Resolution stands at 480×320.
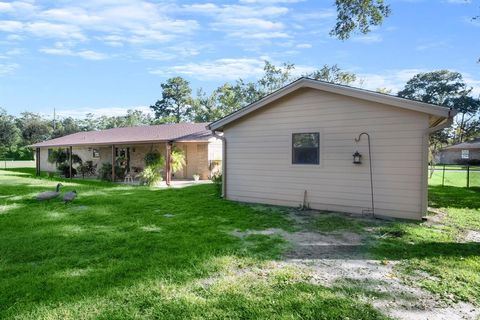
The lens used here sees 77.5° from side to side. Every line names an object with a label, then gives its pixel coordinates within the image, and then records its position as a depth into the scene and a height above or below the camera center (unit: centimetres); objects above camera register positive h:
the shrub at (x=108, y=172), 1750 -103
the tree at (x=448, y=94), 4994 +1060
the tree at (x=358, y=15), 1038 +501
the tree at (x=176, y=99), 4781 +911
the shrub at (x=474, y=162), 3592 -73
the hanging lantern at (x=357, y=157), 747 -4
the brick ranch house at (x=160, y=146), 1678 +59
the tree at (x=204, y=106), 4178 +702
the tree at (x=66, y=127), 4527 +460
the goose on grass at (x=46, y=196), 947 -132
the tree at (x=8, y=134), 4222 +284
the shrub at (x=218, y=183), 1143 -110
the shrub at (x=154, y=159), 1544 -23
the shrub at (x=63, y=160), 2052 -41
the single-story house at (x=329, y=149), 690 +18
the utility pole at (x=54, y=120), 4789 +541
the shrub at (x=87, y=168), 1978 -94
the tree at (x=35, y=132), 4450 +336
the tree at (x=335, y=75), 3144 +856
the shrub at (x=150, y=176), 1490 -108
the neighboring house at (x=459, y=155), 3274 +12
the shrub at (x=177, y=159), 1634 -23
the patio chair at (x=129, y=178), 1691 -133
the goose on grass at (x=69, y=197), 921 -131
